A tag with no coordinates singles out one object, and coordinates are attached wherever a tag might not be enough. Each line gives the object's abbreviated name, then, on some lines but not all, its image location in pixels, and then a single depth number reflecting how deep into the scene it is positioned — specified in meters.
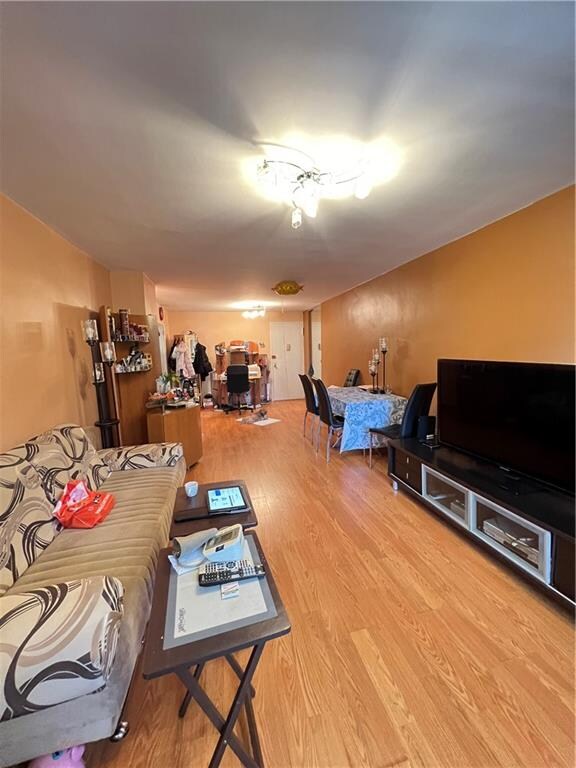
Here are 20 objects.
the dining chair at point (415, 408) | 2.95
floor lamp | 2.63
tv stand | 1.54
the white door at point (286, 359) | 7.77
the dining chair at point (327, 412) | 3.63
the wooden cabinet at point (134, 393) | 3.62
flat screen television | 1.68
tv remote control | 1.12
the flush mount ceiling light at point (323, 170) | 1.52
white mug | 1.88
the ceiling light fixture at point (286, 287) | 4.32
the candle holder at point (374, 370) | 4.07
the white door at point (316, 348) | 7.45
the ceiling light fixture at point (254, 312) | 6.93
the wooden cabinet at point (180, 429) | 3.32
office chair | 6.31
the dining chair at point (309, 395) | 4.36
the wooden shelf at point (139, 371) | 3.43
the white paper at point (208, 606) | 0.97
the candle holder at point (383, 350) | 3.91
